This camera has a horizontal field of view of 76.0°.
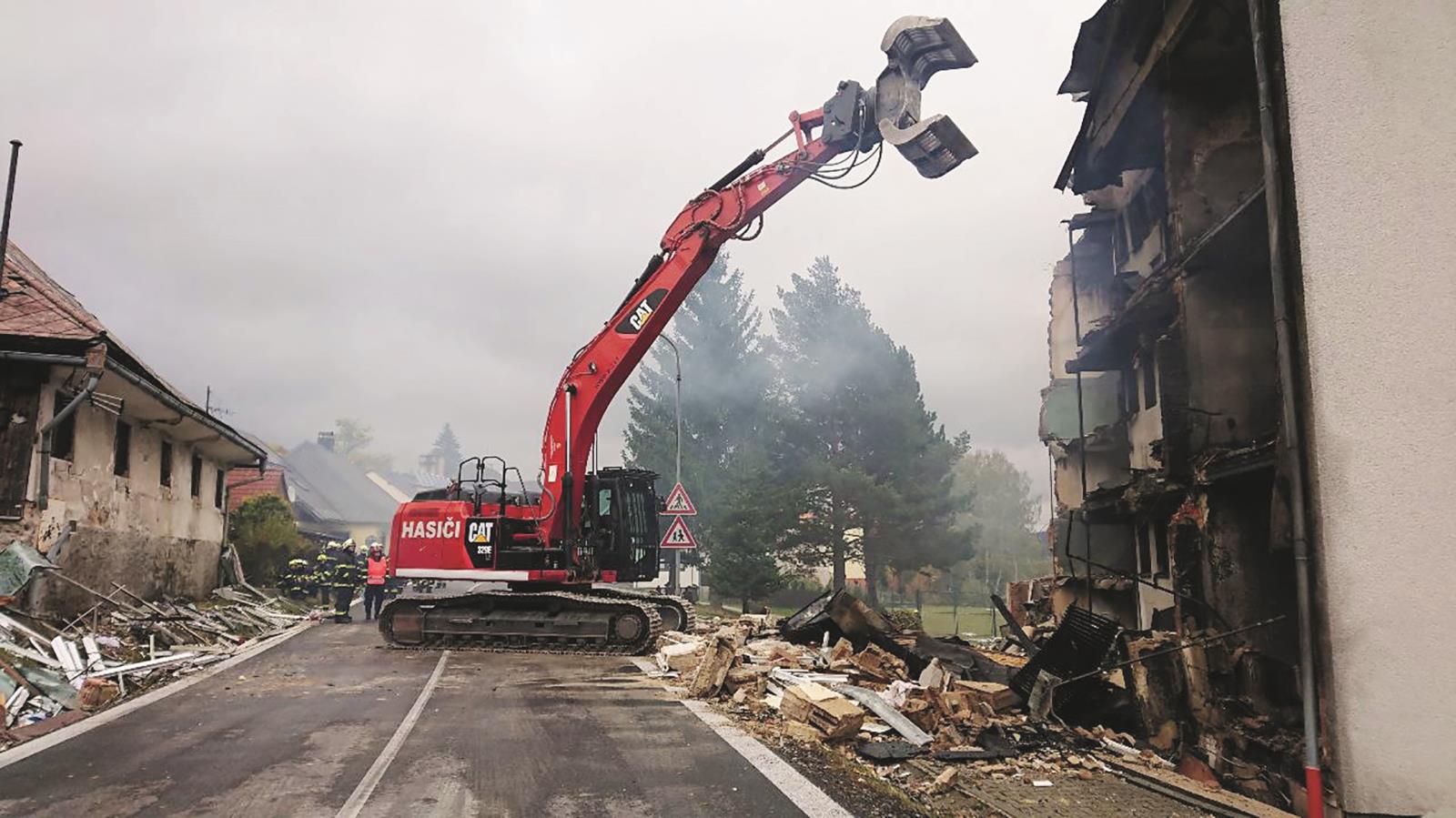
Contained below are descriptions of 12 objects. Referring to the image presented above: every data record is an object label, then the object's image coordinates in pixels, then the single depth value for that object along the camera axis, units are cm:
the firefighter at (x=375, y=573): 2045
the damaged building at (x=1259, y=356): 530
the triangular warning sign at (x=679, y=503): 1828
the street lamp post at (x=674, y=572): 2242
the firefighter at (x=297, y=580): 2386
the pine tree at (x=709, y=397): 3950
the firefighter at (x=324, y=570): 2247
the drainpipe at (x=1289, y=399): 530
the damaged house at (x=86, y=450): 1289
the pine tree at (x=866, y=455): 3084
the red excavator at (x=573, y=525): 1363
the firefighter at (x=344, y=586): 2000
